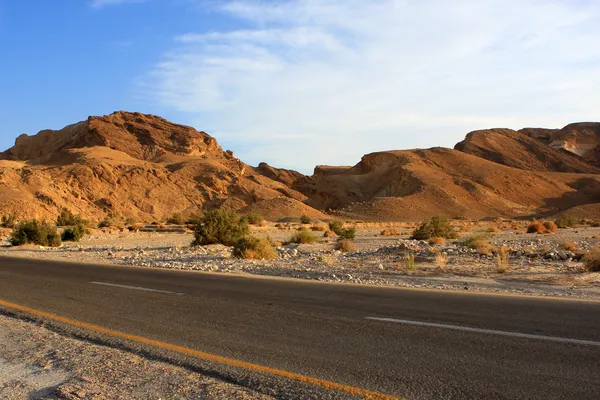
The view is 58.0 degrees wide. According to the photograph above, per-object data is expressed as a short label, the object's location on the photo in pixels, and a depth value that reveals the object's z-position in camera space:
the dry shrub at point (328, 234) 42.32
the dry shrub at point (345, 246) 26.35
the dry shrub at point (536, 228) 43.52
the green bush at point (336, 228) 42.69
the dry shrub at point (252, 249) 21.06
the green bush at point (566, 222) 53.33
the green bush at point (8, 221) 52.19
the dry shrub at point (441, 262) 17.00
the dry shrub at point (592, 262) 15.23
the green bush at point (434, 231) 35.66
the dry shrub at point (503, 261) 15.79
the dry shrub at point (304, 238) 32.34
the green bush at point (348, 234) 36.88
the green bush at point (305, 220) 71.26
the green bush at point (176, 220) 68.31
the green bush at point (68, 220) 52.55
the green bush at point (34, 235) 32.00
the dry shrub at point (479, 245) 21.08
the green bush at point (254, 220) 62.82
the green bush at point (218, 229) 29.95
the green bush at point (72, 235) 37.97
